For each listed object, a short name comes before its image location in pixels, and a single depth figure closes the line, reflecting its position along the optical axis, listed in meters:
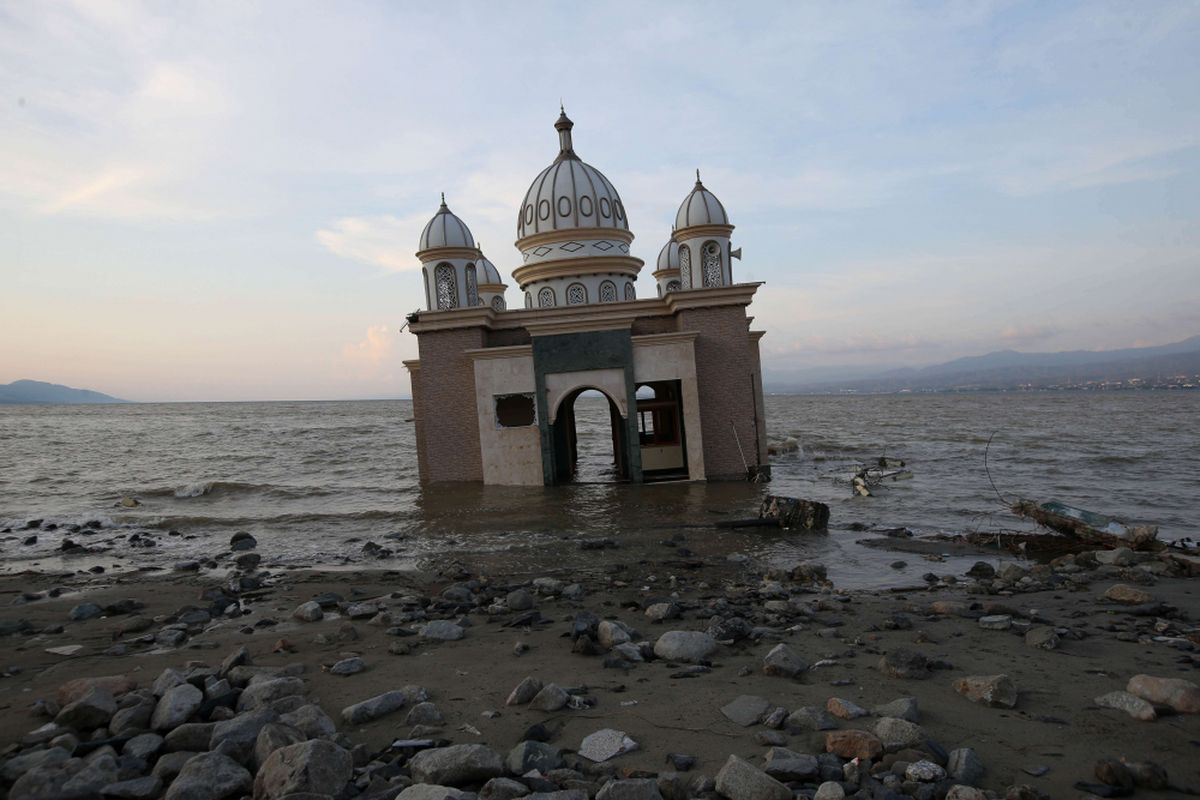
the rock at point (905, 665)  5.66
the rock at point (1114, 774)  3.94
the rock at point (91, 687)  5.41
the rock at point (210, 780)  3.89
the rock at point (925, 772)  3.98
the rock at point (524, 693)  5.27
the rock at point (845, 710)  4.83
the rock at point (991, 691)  5.07
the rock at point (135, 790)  3.94
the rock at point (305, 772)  3.85
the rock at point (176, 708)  4.91
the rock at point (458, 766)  4.08
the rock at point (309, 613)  8.16
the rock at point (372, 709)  5.05
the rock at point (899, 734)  4.37
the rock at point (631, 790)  3.79
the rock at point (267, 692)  5.28
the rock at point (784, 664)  5.69
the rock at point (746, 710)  4.89
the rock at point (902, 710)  4.79
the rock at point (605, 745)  4.44
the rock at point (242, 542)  13.98
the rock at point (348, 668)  6.11
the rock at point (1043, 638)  6.39
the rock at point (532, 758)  4.21
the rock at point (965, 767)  4.03
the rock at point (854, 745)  4.29
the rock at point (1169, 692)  4.82
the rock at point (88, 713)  4.96
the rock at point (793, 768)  4.04
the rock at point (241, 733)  4.34
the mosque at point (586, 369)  20.20
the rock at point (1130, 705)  4.77
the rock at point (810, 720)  4.71
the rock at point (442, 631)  7.06
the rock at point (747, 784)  3.78
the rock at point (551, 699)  5.14
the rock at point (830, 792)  3.81
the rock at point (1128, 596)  8.02
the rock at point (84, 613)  8.55
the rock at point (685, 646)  6.16
